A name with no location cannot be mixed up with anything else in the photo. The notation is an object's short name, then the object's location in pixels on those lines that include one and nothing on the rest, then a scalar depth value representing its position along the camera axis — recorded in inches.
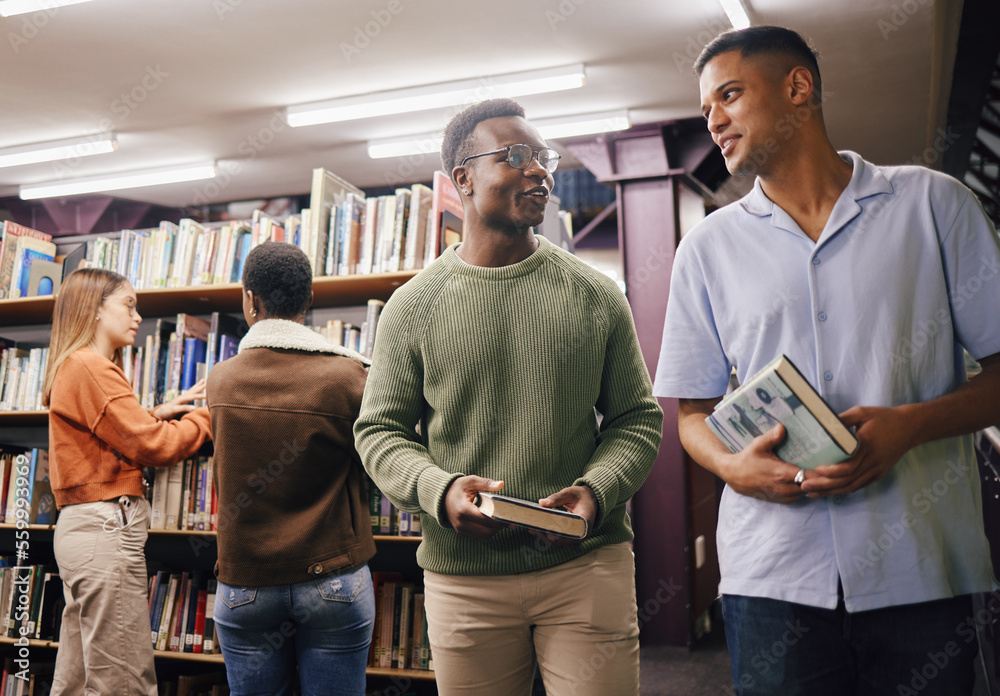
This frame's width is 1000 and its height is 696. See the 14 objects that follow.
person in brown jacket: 76.5
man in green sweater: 52.7
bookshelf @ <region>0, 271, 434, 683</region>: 117.6
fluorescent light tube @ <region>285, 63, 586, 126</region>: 180.9
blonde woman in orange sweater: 100.1
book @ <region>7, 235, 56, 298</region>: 143.6
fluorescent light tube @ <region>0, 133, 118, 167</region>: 216.2
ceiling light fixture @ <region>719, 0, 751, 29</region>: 151.7
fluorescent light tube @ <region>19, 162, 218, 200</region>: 238.2
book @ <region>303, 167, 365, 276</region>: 120.1
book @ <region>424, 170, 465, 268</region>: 117.1
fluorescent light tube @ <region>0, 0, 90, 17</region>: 140.6
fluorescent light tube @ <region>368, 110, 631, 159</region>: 201.2
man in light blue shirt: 42.2
